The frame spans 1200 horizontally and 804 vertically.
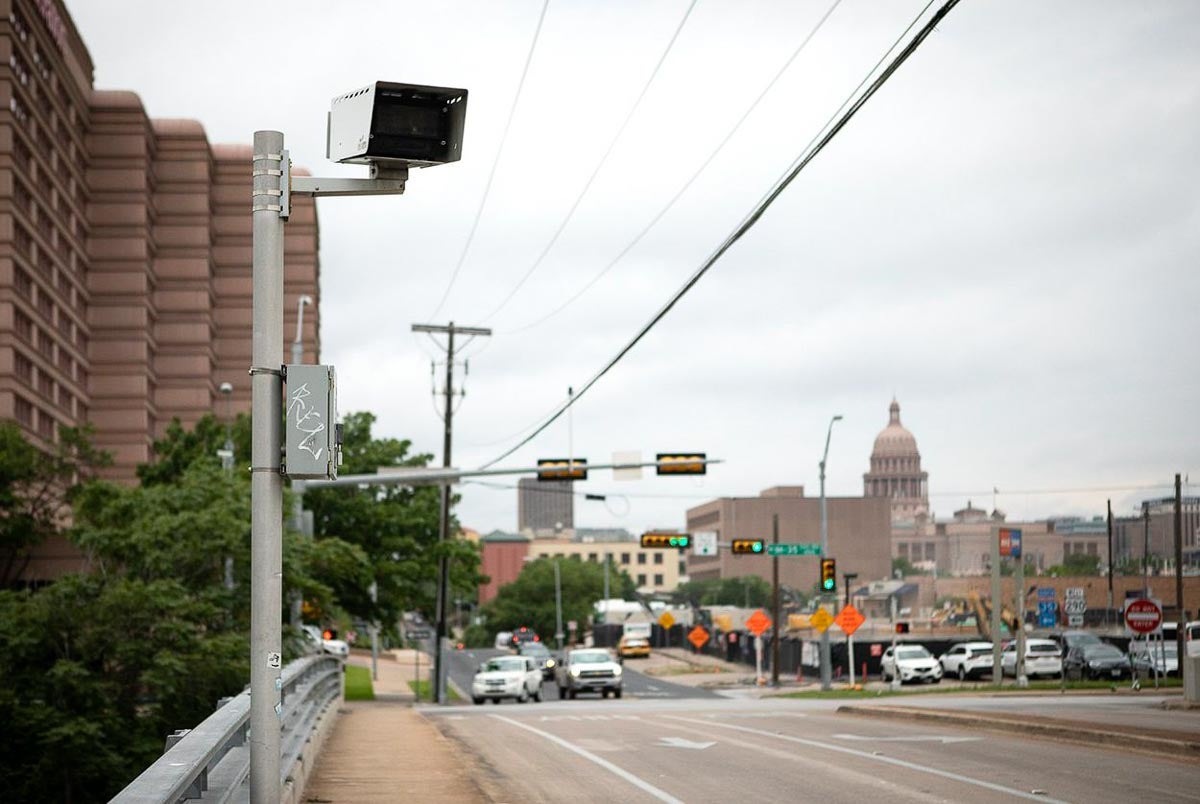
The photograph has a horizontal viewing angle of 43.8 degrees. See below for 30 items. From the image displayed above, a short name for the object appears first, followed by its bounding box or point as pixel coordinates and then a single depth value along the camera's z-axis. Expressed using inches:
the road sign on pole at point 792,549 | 2153.1
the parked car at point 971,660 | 2321.6
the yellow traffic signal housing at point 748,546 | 2060.8
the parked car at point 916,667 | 2295.8
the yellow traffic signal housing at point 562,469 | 1288.8
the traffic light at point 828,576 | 2065.7
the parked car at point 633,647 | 3752.5
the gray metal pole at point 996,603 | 1918.1
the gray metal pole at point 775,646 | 2528.8
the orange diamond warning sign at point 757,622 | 2499.1
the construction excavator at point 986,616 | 3437.5
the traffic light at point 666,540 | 2081.7
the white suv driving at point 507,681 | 1900.8
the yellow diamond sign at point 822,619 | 2129.2
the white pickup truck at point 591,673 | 2016.5
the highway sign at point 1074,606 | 1823.3
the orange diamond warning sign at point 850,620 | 2044.8
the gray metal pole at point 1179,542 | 2369.1
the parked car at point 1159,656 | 1850.4
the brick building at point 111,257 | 3565.5
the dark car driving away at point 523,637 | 4323.3
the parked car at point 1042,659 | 2218.3
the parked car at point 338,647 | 3433.8
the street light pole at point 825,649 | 2151.8
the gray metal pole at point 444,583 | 2023.9
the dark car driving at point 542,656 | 2753.4
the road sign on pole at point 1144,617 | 1380.4
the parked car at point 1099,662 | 2053.4
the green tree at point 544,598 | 6230.3
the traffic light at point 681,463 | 1305.4
